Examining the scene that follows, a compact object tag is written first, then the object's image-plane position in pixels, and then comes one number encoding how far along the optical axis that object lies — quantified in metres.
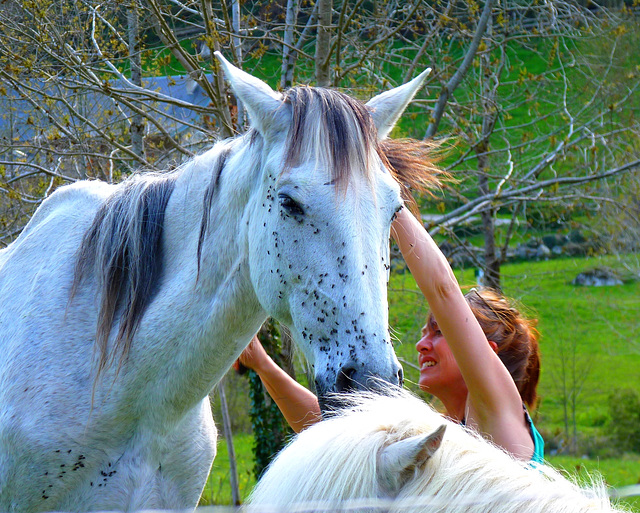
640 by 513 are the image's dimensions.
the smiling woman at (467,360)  4.57
